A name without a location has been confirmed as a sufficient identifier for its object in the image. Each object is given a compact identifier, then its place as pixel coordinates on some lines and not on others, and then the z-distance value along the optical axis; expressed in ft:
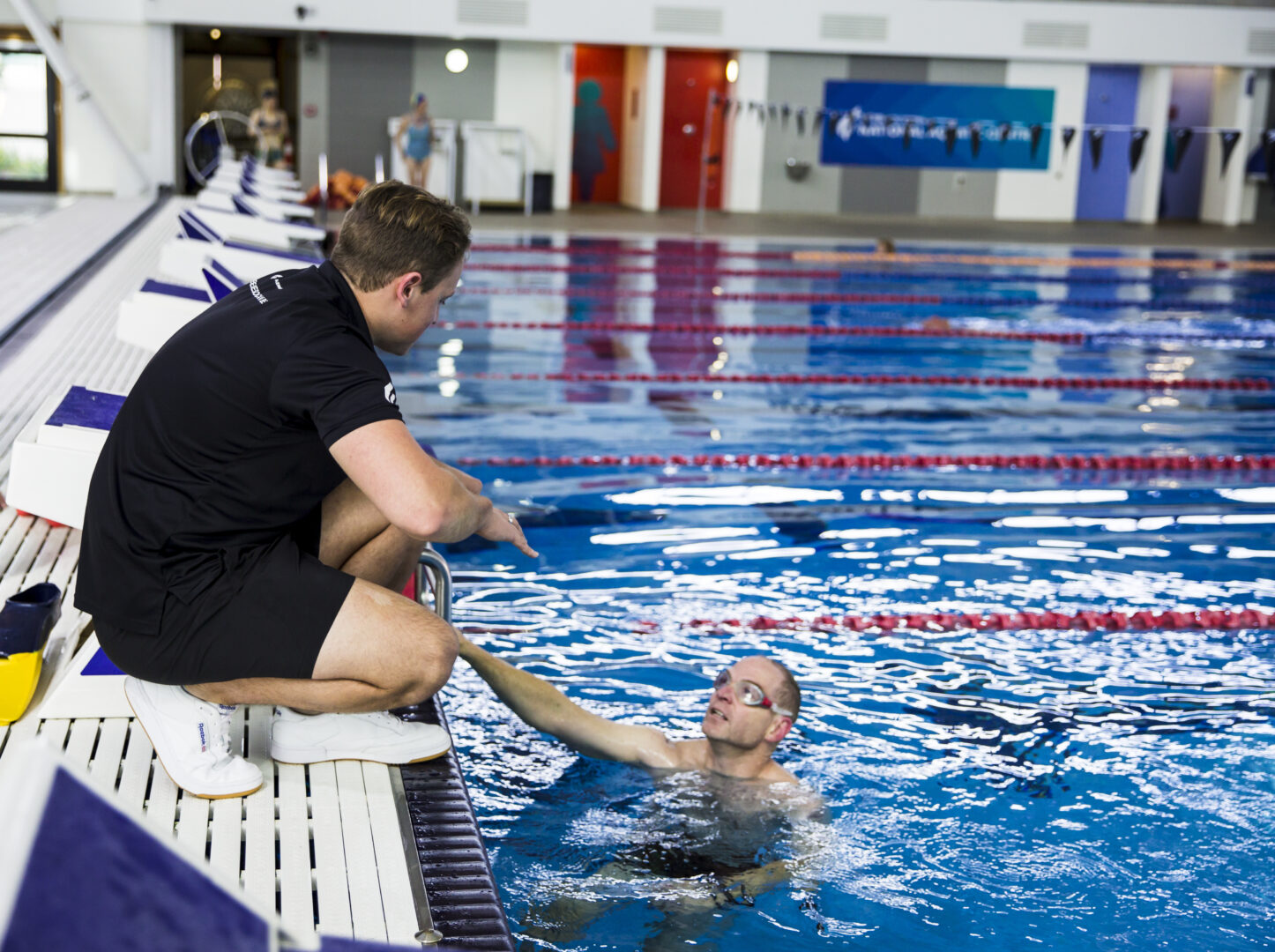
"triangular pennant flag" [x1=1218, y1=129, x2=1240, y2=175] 62.80
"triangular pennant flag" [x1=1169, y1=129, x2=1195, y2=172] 66.33
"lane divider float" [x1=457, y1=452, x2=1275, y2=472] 19.89
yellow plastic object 8.04
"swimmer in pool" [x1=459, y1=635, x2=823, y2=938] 9.19
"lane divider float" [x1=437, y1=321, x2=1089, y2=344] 31.55
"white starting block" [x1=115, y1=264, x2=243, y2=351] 15.64
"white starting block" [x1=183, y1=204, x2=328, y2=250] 26.66
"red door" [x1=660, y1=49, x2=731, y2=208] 65.77
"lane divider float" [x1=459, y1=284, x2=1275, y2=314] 37.06
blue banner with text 64.23
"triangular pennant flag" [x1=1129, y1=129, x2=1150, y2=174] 56.70
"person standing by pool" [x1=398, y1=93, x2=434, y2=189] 54.36
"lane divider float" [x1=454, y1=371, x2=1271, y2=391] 25.95
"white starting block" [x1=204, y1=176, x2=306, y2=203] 34.76
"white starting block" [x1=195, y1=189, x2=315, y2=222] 29.30
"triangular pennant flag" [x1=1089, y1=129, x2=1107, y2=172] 56.90
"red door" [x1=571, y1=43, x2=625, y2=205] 68.39
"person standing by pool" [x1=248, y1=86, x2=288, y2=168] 51.68
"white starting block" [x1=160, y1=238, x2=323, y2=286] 19.07
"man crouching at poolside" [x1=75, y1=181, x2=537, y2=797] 6.63
